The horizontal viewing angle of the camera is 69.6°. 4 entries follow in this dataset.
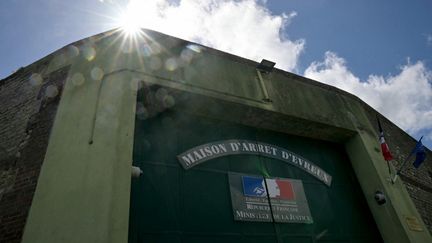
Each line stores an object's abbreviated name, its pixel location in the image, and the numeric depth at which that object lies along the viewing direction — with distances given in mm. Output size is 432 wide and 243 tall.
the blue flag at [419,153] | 7278
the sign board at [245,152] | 5758
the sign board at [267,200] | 5672
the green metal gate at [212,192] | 4914
